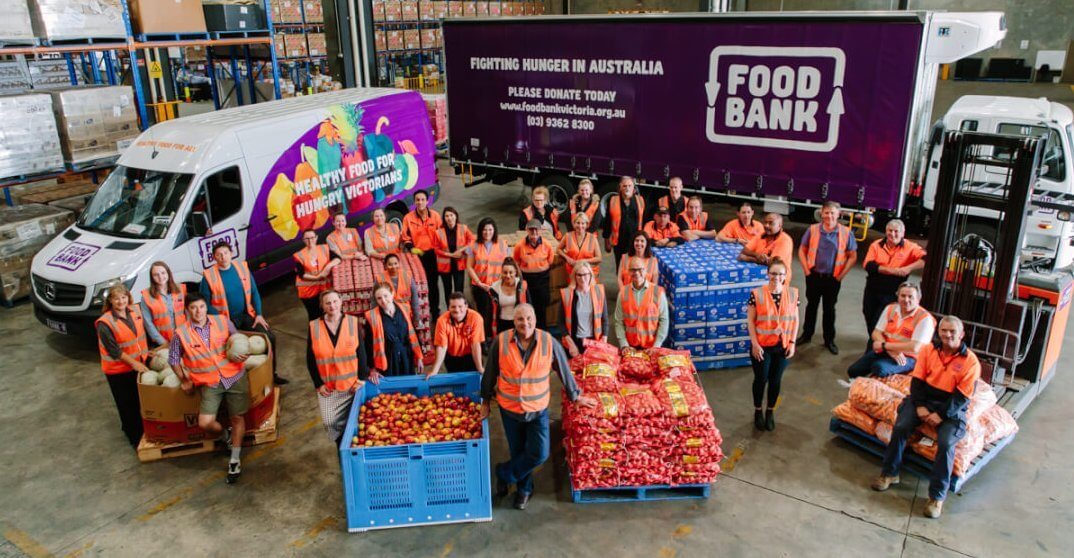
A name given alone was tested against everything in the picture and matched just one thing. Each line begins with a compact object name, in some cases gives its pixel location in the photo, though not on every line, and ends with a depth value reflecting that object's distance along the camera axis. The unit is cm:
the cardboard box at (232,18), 1358
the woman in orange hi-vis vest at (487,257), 809
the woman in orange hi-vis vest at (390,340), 639
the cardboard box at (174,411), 660
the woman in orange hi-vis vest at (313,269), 825
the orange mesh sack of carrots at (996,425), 639
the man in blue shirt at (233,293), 741
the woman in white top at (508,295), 719
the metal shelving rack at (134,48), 1080
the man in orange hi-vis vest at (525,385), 557
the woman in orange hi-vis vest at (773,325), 649
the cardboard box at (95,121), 1094
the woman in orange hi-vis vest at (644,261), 756
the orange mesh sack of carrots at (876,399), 643
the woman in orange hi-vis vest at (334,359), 603
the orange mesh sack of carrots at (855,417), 657
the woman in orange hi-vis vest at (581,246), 838
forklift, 671
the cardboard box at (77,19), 1057
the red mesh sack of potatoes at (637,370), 651
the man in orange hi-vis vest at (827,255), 818
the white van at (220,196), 868
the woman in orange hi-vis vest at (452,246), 881
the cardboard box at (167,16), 1202
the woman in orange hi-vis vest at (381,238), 888
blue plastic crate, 558
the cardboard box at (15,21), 1009
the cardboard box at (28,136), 1027
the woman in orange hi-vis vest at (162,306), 708
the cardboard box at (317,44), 2336
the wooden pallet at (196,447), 680
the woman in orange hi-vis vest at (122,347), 654
